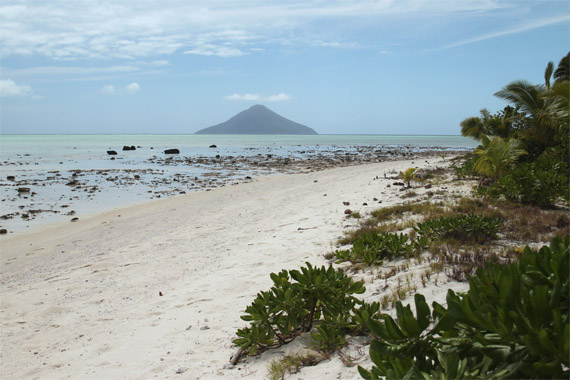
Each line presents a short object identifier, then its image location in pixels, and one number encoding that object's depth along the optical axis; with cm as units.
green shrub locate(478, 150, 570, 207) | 810
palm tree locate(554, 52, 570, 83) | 2238
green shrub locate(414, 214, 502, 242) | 591
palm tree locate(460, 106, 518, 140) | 1867
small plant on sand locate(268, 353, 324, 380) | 320
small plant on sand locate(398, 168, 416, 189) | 1309
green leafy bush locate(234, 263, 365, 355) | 348
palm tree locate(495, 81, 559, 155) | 1165
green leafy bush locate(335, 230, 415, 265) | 554
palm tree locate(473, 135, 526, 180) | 1070
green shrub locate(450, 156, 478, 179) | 1354
